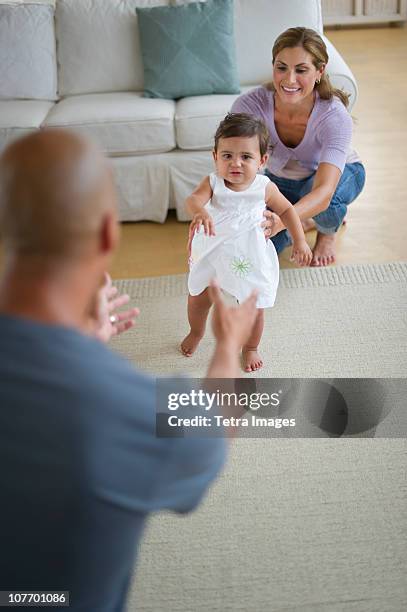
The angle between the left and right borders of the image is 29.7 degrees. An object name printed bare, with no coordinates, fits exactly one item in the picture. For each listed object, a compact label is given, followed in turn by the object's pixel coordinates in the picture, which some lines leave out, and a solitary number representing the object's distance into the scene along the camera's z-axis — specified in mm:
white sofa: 3260
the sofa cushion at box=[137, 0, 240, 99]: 3402
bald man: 799
